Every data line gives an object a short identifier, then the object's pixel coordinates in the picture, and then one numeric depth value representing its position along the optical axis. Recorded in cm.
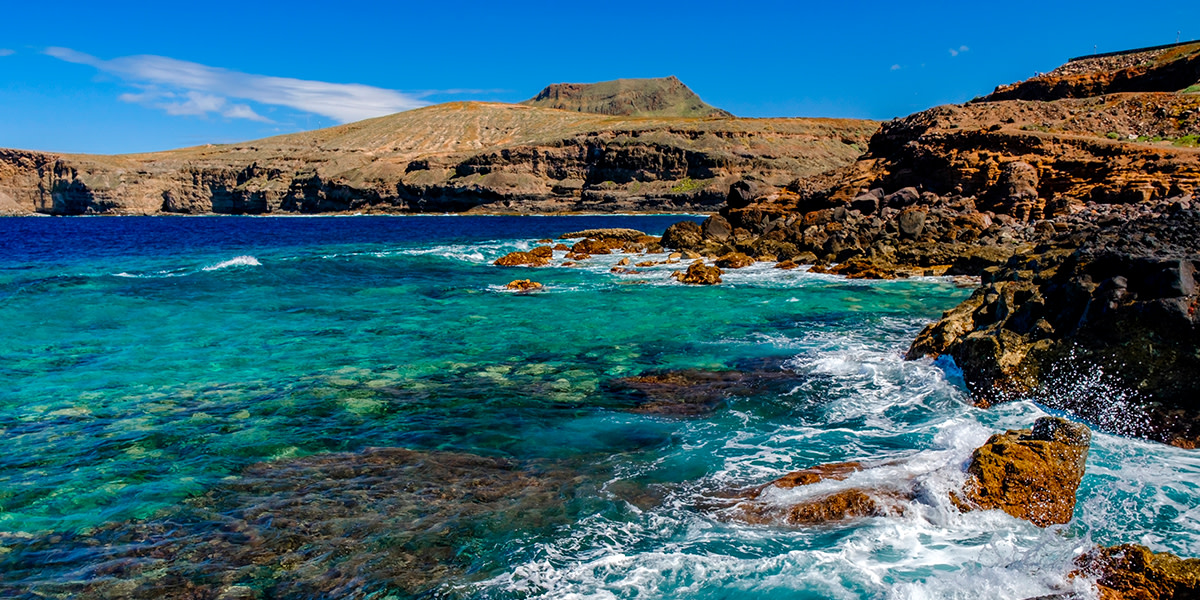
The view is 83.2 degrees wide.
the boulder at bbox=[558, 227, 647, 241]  4594
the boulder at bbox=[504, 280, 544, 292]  2550
